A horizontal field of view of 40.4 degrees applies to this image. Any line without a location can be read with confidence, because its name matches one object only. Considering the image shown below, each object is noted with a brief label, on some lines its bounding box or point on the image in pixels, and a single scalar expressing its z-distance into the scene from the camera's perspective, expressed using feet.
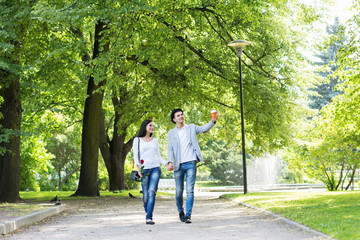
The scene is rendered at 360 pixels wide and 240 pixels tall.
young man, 30.07
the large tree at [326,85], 231.50
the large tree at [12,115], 56.82
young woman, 30.45
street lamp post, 59.93
